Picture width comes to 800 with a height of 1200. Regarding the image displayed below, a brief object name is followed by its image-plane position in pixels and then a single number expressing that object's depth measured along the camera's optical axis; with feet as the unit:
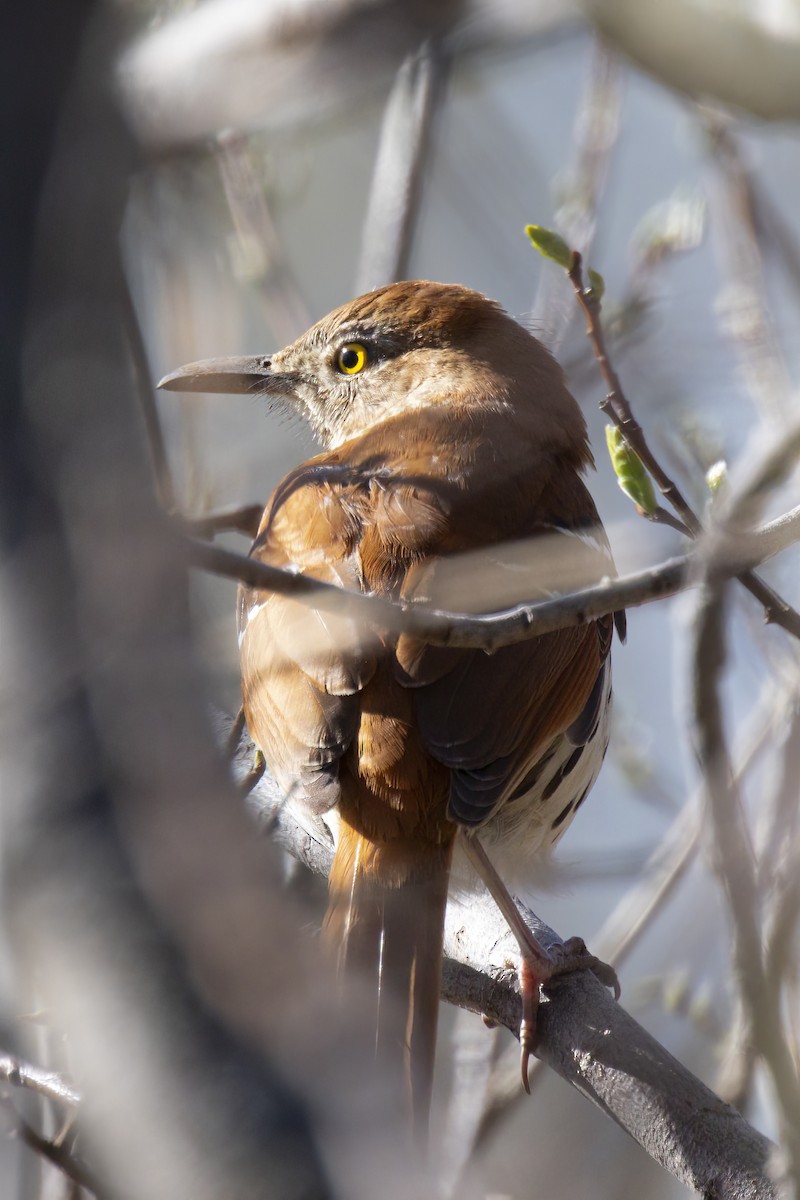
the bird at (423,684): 20.53
